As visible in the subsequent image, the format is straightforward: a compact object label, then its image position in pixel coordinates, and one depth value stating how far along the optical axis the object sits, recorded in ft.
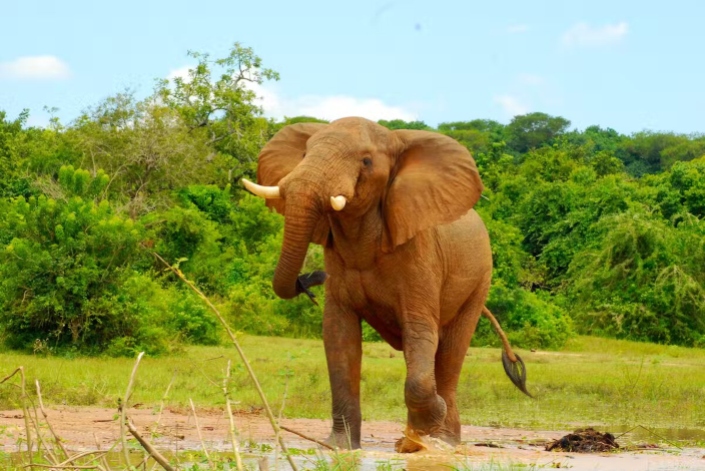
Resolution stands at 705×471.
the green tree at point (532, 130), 418.51
